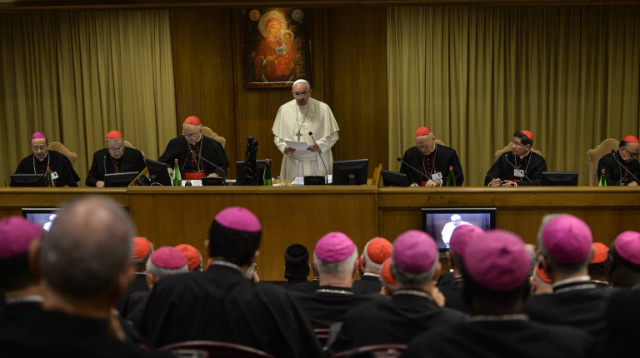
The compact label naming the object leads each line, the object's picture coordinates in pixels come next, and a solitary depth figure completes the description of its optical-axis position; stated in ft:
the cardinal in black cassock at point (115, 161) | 53.31
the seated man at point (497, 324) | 14.55
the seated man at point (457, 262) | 22.26
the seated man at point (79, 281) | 11.51
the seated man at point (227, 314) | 19.31
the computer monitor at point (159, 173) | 44.34
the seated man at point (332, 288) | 21.84
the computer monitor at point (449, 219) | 38.63
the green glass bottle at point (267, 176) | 45.44
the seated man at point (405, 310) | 18.12
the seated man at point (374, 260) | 26.63
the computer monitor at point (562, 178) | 41.19
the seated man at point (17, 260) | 15.79
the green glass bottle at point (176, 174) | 47.47
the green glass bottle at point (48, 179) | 48.65
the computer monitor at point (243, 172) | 43.19
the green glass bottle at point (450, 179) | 48.14
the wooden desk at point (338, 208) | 38.75
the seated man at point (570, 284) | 18.61
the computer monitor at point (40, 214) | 40.42
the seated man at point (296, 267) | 27.73
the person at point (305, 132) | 57.11
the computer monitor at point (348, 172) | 42.14
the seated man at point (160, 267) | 22.80
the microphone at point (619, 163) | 48.10
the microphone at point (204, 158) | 50.35
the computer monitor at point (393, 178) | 41.16
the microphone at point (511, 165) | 48.99
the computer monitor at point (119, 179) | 42.86
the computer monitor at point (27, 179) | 44.34
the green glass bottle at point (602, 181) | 45.69
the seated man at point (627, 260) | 21.47
